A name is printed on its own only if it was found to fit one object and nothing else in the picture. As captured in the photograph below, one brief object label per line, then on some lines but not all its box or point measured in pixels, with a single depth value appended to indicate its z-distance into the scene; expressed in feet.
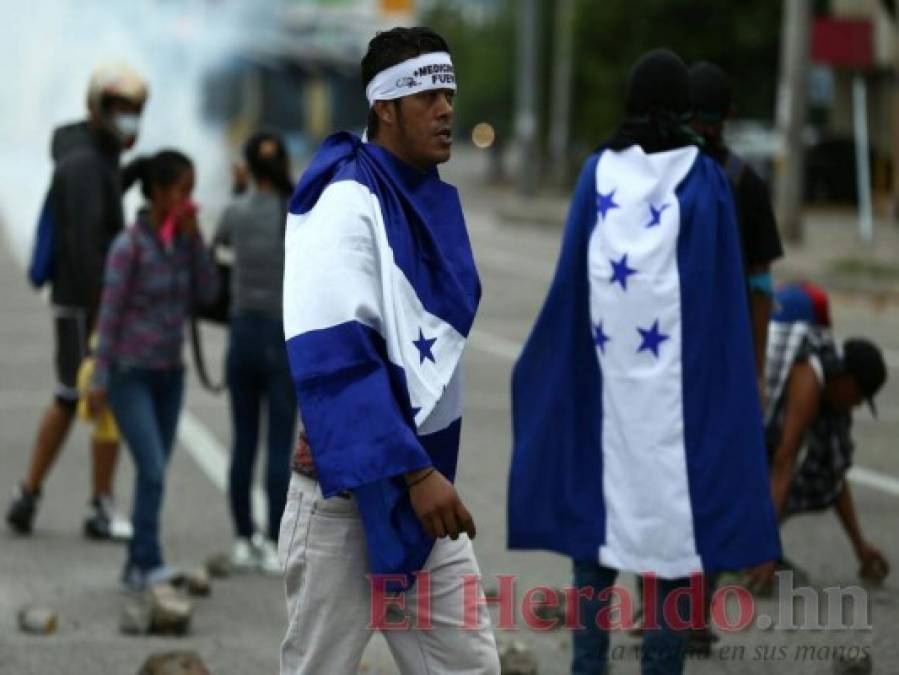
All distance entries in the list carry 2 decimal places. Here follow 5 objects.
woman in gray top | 46.58
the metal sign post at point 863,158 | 144.74
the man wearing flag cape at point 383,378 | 23.71
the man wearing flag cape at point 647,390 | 32.68
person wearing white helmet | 49.20
